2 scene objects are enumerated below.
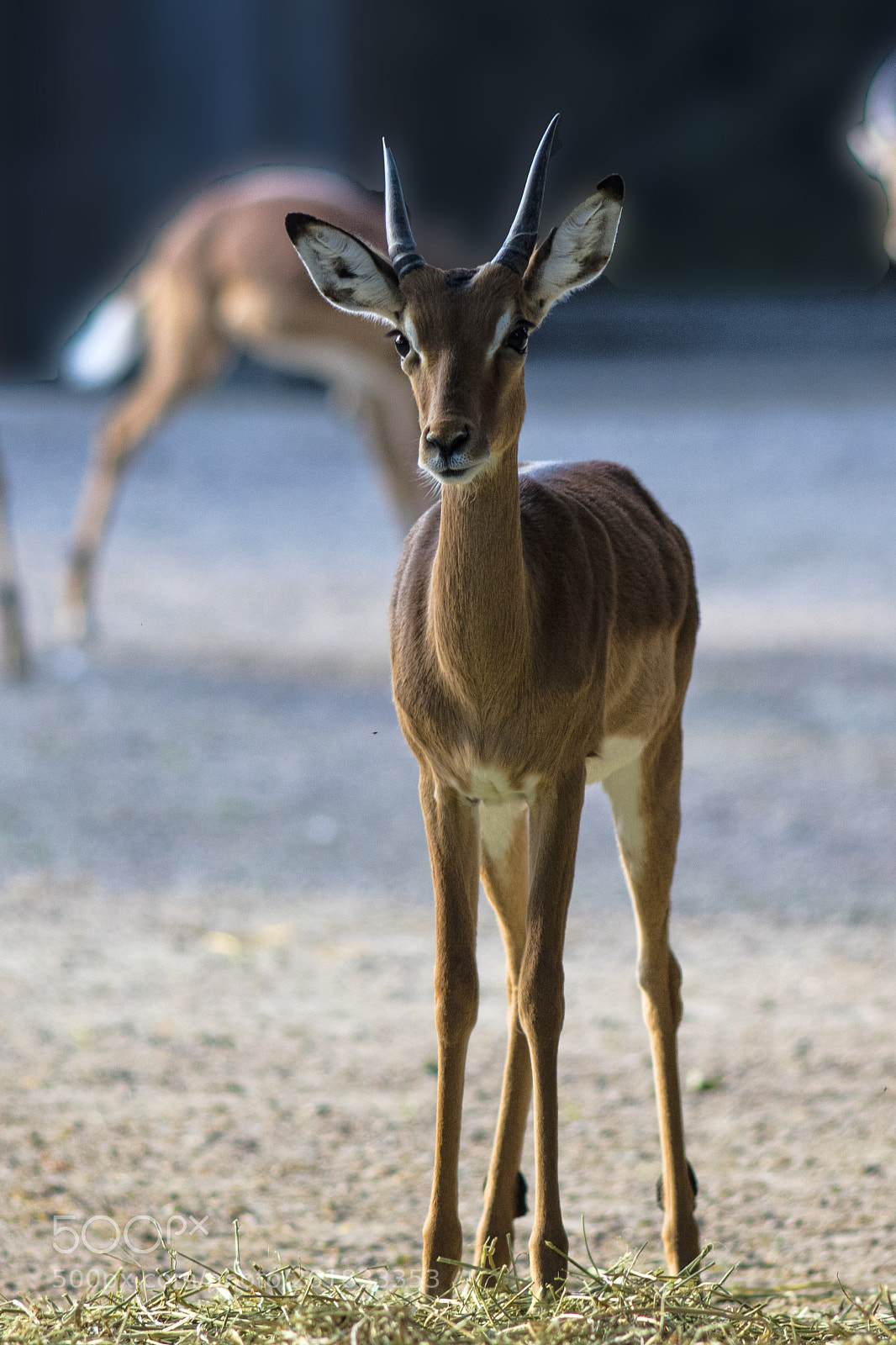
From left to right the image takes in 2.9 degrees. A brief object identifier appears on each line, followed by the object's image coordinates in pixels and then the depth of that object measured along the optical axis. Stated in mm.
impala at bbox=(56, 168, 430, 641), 32767
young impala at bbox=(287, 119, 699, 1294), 16267
